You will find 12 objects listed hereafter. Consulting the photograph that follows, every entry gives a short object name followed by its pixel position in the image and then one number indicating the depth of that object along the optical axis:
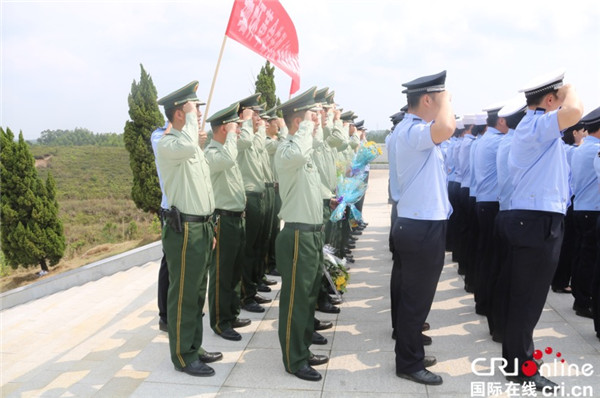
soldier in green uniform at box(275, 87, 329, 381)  3.54
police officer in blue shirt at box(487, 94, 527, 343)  3.76
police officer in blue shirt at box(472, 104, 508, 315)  4.70
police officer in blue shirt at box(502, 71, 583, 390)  3.15
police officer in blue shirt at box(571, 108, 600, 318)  4.67
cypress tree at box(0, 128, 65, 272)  10.17
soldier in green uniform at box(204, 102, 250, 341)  4.44
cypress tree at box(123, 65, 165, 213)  12.42
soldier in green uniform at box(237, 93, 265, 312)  5.22
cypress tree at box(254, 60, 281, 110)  17.03
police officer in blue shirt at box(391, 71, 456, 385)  3.24
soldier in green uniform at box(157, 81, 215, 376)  3.63
